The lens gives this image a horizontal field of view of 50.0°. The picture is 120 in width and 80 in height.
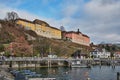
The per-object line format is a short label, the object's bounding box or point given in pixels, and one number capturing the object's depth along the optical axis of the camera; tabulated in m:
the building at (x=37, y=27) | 79.95
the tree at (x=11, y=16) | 83.71
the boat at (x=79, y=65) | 55.25
